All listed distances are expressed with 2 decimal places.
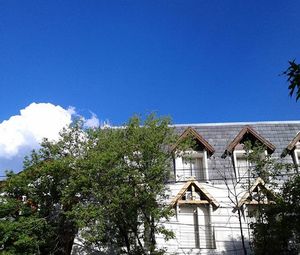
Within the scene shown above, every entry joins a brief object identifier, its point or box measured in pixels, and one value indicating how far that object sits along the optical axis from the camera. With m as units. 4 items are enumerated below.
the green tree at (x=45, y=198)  12.87
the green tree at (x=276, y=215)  11.90
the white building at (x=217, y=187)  14.86
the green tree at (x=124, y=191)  12.08
